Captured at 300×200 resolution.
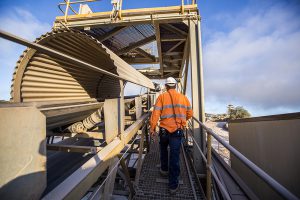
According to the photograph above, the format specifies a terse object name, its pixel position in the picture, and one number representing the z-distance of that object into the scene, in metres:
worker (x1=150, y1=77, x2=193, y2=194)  2.93
